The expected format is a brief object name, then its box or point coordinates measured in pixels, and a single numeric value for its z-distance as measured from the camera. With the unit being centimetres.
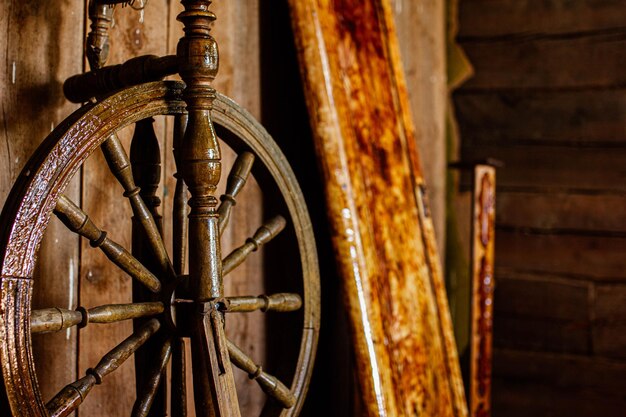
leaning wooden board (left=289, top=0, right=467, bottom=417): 173
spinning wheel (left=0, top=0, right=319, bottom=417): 97
